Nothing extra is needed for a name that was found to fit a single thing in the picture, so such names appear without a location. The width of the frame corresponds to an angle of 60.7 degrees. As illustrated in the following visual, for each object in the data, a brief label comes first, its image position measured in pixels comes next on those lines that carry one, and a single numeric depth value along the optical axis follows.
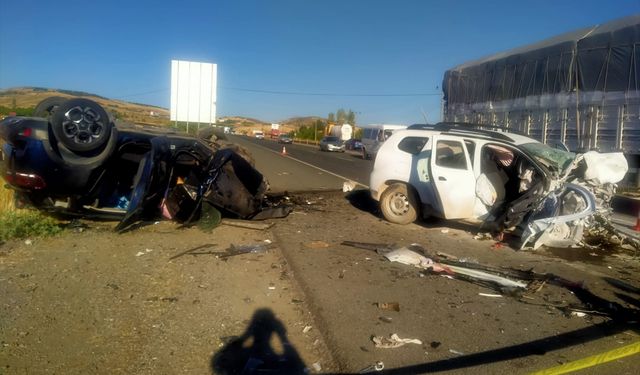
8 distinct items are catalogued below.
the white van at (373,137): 35.00
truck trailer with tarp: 20.02
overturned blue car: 7.47
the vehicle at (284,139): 67.71
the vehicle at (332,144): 46.12
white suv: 8.03
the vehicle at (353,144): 48.77
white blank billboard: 27.05
